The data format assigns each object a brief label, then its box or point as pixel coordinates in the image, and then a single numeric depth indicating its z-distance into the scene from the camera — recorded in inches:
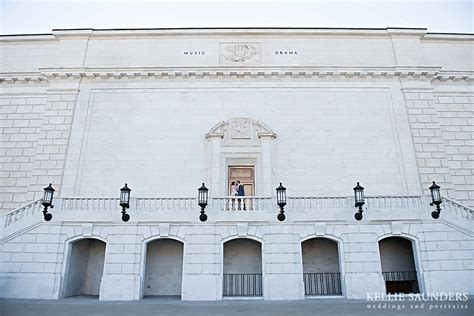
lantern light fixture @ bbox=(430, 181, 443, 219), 546.3
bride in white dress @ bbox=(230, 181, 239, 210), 624.4
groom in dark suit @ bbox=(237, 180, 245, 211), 631.5
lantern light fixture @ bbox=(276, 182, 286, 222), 546.9
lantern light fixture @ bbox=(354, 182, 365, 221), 553.3
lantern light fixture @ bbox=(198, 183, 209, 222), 538.9
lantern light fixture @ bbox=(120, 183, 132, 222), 550.0
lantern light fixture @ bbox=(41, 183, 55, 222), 547.8
